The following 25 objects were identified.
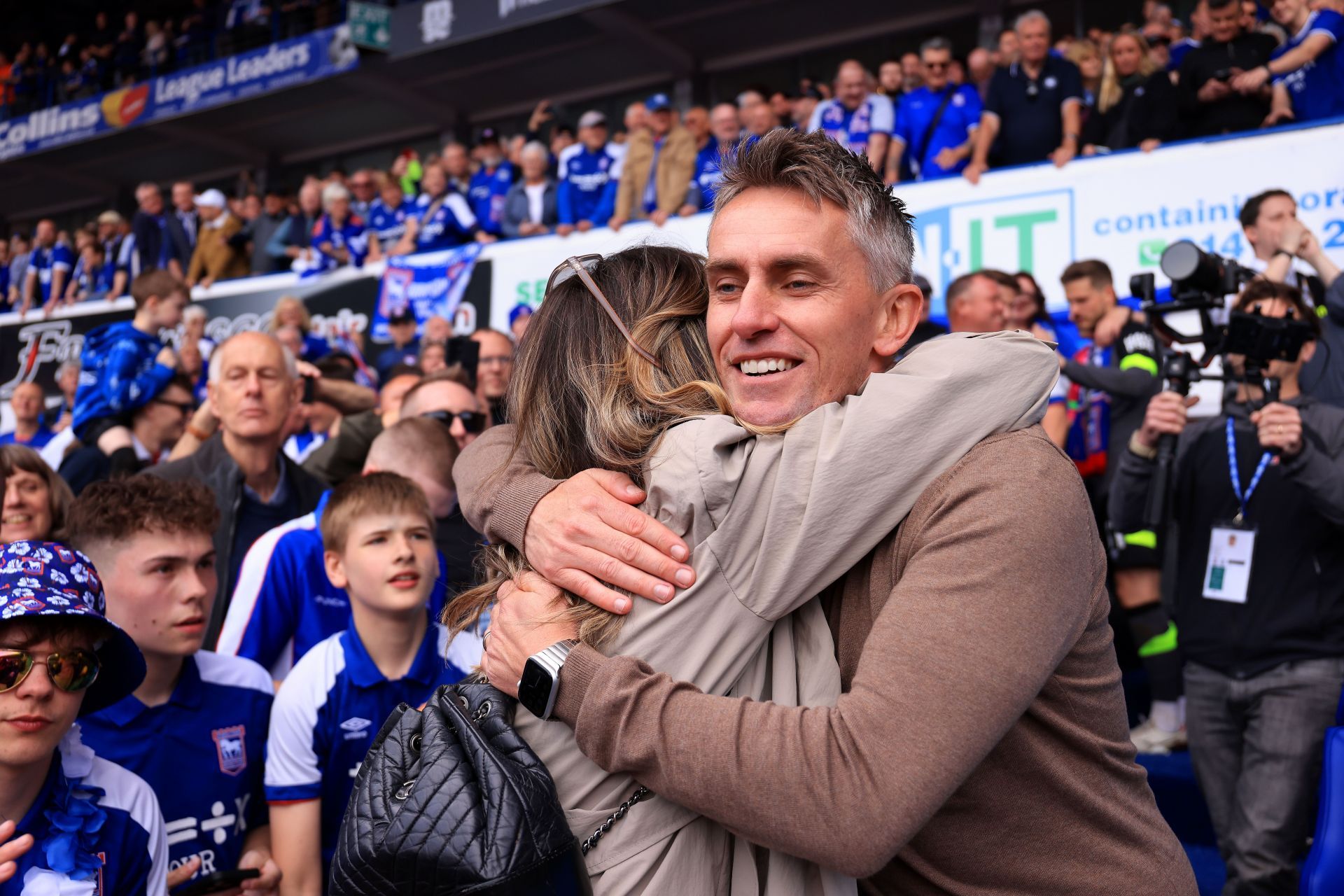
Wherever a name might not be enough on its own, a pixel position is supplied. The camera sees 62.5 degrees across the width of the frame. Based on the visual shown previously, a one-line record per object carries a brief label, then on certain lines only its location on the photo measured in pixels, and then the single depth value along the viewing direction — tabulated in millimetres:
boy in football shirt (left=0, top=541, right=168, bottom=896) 2025
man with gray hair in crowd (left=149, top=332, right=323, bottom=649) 3836
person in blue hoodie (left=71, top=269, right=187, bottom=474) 4891
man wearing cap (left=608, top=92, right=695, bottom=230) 9570
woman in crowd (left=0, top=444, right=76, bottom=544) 3814
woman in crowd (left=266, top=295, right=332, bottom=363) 8469
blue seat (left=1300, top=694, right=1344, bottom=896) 2473
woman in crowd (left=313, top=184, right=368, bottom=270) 11742
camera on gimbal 3752
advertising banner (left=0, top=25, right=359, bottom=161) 15086
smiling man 1171
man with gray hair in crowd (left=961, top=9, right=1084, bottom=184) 7887
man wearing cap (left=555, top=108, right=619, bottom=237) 10047
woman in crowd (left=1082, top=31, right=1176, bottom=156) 7207
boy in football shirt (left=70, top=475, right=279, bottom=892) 2607
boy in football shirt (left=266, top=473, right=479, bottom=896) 2668
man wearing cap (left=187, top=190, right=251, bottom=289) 12820
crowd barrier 5941
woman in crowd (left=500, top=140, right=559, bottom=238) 10508
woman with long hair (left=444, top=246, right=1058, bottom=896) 1300
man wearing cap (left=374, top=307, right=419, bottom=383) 9367
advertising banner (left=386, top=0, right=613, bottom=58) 12789
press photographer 3582
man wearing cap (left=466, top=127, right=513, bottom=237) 11055
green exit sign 14258
